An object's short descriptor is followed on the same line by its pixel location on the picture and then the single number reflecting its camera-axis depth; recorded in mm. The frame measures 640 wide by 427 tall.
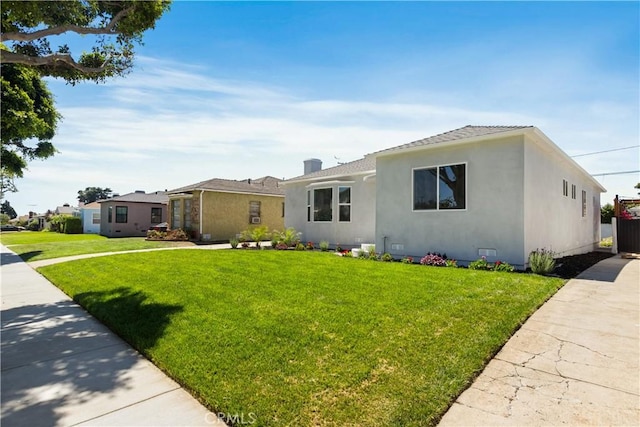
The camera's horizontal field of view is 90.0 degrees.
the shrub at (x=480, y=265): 8555
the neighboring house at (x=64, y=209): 58078
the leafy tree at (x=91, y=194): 90375
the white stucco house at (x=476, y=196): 8781
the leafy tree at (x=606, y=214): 22891
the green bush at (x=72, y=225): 34625
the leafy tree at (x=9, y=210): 90312
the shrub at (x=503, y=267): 8180
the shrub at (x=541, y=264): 8078
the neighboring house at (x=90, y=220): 36688
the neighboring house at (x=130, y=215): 28797
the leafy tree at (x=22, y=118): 8133
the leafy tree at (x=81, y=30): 5656
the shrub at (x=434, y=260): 9312
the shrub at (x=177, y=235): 20000
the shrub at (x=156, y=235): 20453
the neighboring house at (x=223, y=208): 20297
